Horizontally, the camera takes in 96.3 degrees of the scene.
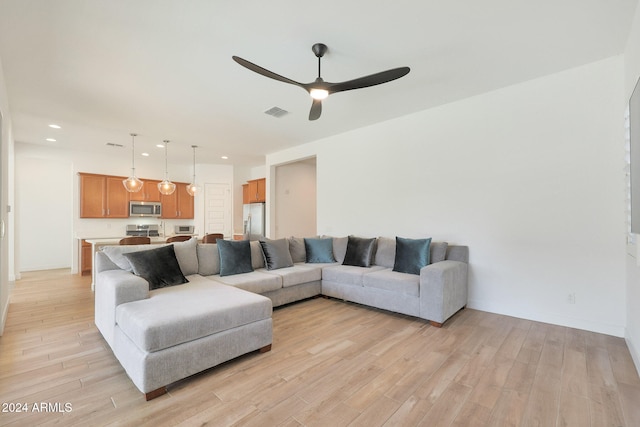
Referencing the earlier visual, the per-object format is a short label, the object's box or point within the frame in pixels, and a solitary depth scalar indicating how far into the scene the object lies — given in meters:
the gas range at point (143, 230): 6.94
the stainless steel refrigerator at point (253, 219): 7.21
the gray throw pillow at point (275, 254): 3.99
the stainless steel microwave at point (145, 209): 6.98
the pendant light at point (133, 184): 5.10
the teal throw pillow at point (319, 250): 4.58
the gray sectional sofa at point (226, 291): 1.98
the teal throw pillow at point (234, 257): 3.55
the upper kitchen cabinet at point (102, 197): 6.41
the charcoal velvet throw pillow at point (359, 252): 4.20
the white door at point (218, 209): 7.93
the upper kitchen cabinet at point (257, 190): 7.43
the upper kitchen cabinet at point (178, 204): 7.55
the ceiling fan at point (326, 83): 2.29
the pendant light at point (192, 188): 6.15
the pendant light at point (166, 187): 5.57
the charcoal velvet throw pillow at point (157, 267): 2.78
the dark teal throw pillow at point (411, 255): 3.57
